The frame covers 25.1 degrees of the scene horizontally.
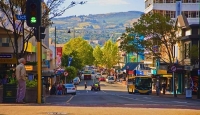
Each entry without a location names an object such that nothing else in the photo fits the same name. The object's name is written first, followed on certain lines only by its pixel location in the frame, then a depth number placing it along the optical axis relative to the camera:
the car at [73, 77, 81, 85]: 101.78
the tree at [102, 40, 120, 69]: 147.68
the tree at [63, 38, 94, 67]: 136.20
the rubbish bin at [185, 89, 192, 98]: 46.34
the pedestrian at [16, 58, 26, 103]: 19.41
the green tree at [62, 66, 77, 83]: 98.25
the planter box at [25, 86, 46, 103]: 21.94
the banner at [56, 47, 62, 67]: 101.64
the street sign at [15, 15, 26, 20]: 19.95
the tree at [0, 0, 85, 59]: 29.70
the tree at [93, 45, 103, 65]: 160.10
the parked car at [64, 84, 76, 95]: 55.75
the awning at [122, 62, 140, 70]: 107.13
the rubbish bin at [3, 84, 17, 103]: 21.30
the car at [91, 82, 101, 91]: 73.69
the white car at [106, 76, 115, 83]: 116.51
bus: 59.53
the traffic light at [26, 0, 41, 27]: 18.31
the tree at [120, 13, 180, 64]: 51.75
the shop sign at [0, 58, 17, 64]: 43.72
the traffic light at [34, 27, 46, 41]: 19.35
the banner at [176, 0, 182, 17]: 74.19
